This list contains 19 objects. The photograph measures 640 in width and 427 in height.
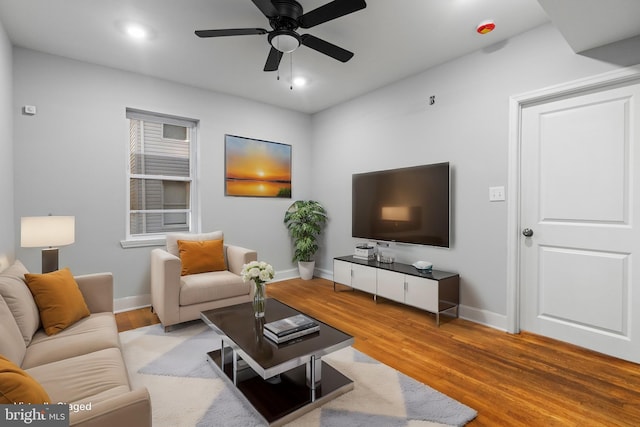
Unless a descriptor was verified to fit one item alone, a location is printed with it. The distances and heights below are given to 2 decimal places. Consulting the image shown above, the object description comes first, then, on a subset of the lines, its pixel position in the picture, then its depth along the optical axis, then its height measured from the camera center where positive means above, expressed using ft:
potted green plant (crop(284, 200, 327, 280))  15.76 -0.89
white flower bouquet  6.86 -1.37
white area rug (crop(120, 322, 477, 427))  5.49 -3.69
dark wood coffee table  5.41 -3.28
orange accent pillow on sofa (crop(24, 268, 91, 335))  6.26 -1.88
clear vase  7.08 -2.08
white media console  10.04 -2.59
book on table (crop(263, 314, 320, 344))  6.00 -2.36
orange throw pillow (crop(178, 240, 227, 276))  10.75 -1.59
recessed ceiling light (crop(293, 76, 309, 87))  12.40 +5.34
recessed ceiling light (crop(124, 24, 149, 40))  8.75 +5.23
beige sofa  3.23 -2.43
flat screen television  10.87 +0.25
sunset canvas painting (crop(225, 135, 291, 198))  14.30 +2.13
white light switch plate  9.63 +0.55
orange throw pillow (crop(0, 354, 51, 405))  2.76 -1.63
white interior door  7.64 -0.22
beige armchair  9.18 -2.40
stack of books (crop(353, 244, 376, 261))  13.24 -1.75
